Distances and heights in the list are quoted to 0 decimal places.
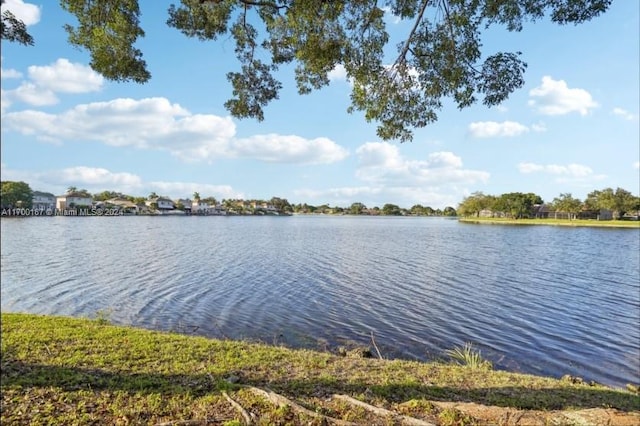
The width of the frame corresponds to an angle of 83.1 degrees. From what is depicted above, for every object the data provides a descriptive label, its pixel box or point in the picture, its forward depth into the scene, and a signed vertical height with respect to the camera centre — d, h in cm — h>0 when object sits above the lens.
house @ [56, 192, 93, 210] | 10162 +266
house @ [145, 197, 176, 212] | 14848 +294
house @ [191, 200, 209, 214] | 16650 +174
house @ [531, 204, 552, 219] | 13620 +162
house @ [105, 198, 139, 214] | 12769 +208
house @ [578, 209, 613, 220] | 11906 +66
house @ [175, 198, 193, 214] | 16138 +308
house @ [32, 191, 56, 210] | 8995 +217
